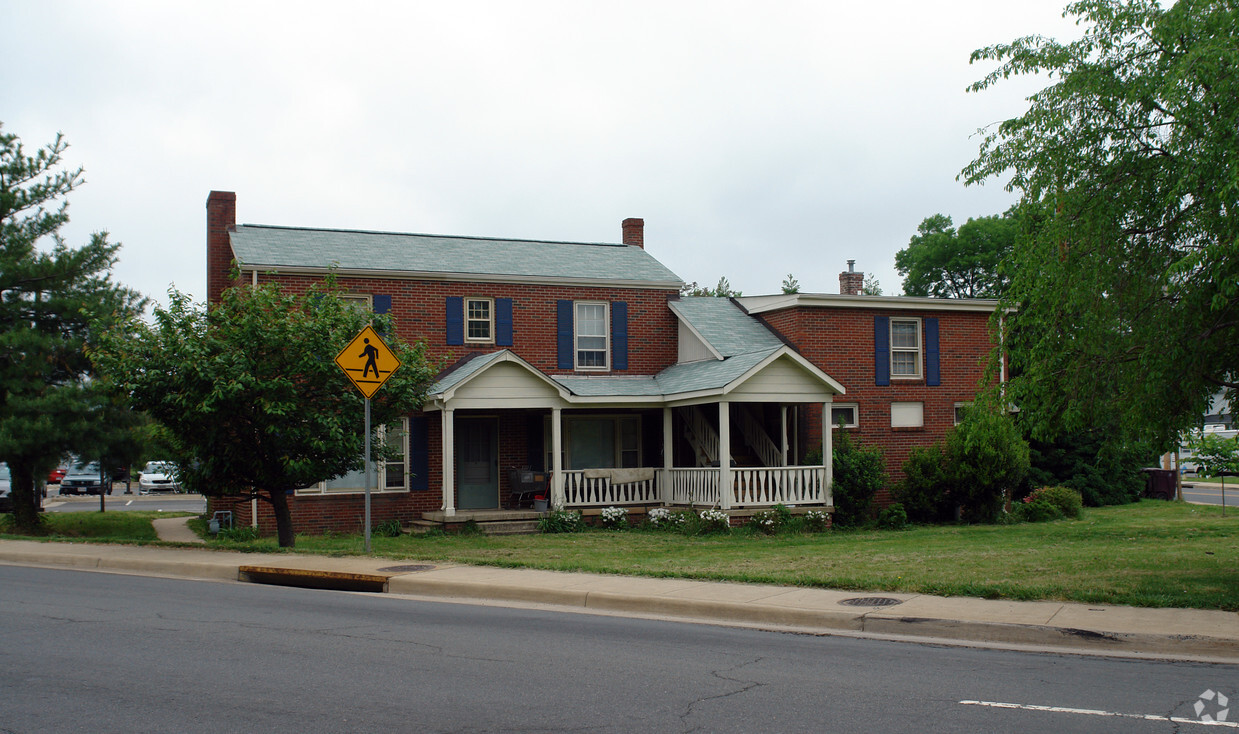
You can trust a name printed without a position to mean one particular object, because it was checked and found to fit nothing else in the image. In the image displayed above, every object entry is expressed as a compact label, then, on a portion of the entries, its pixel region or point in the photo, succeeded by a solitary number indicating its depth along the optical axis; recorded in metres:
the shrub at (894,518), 23.11
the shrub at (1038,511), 25.20
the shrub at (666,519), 21.61
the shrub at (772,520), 21.28
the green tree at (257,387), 15.64
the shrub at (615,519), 22.27
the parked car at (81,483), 47.06
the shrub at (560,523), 21.50
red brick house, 22.06
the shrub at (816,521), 21.91
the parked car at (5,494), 30.53
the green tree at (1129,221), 10.09
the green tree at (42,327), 22.80
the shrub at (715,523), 21.06
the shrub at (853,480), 22.89
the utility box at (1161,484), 31.94
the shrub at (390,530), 21.59
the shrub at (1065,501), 25.73
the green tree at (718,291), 57.53
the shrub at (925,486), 23.97
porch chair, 23.20
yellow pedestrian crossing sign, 14.45
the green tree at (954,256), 58.69
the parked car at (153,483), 47.84
